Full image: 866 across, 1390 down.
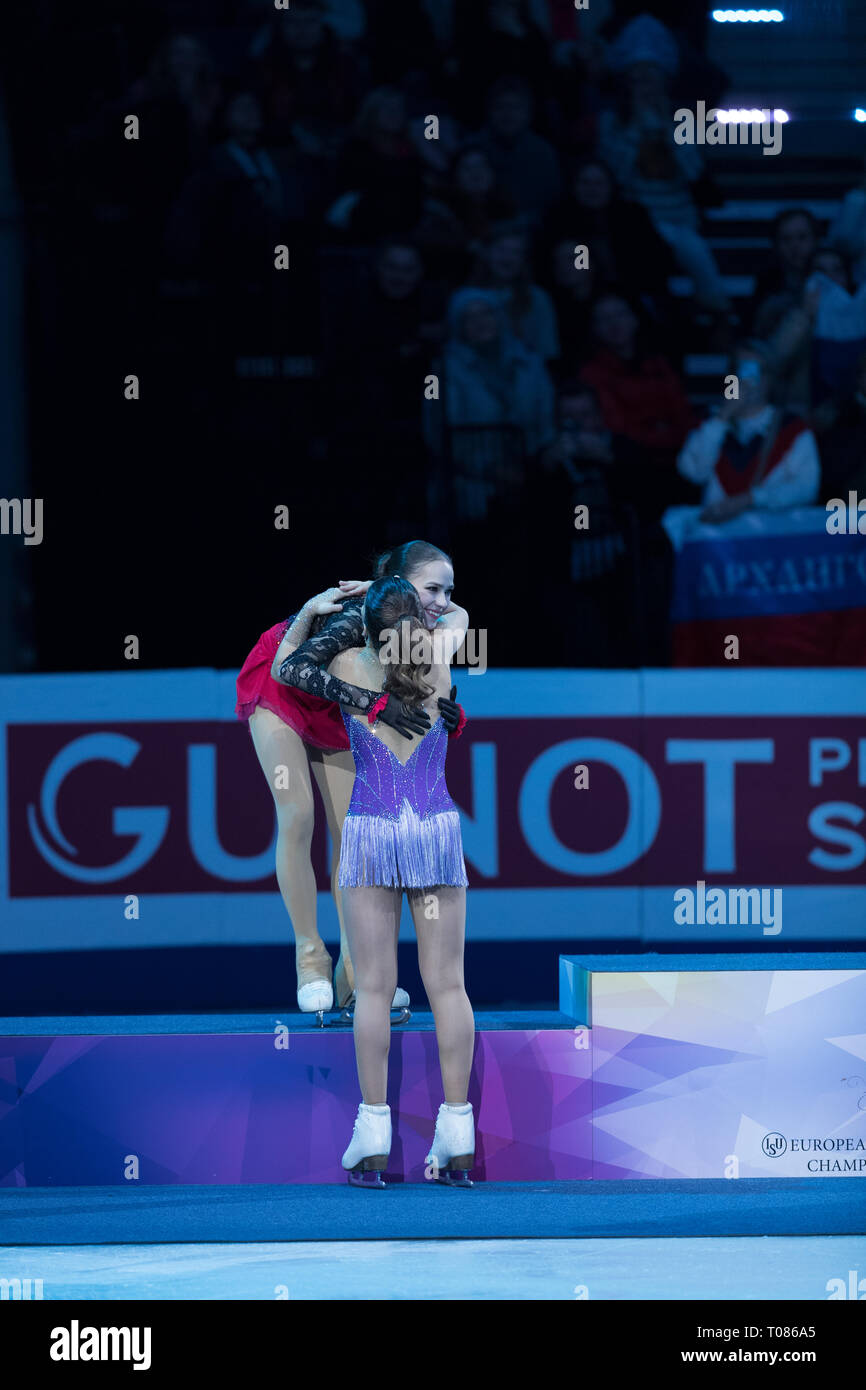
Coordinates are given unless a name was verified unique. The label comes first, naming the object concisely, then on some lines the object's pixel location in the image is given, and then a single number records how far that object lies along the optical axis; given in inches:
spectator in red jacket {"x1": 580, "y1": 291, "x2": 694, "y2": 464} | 643.5
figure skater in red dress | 397.7
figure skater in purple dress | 344.8
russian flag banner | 597.6
